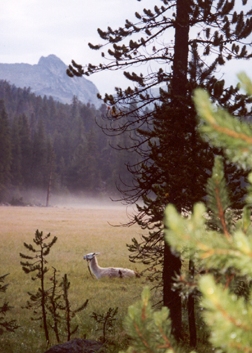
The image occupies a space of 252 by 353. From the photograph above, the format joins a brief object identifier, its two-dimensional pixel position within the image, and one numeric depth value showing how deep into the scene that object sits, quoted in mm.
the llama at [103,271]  34469
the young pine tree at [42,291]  17141
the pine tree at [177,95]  16094
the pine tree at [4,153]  144250
